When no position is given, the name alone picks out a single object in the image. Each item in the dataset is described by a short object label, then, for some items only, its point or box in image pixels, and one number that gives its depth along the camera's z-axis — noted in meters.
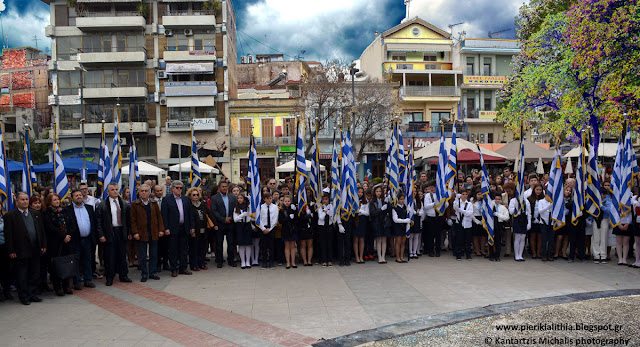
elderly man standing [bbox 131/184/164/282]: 9.41
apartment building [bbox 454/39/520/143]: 42.59
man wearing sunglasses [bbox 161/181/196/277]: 9.90
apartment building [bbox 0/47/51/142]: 47.31
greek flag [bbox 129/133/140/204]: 11.33
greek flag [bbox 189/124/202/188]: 12.64
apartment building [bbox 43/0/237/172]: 37.06
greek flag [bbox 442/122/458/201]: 11.81
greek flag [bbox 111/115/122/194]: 12.41
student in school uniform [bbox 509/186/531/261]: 10.99
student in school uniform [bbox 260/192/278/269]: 10.68
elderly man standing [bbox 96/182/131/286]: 9.01
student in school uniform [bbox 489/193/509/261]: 11.14
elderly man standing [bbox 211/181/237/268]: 10.88
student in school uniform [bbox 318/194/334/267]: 10.72
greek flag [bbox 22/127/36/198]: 9.35
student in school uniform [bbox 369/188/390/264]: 10.89
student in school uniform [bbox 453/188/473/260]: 11.31
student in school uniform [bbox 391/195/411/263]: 10.99
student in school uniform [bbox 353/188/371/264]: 10.88
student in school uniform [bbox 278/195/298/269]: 10.52
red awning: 20.38
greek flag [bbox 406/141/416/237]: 11.27
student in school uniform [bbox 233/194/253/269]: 10.66
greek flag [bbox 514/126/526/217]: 11.13
